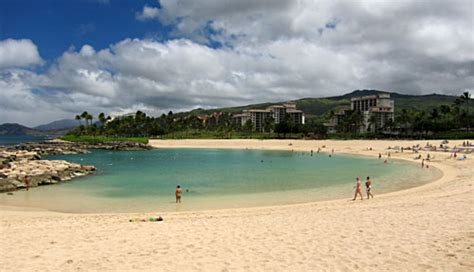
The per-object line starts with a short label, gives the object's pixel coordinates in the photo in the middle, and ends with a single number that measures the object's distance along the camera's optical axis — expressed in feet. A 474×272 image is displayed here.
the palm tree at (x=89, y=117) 463.42
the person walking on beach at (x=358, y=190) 74.53
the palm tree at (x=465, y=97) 403.87
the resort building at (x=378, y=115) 570.87
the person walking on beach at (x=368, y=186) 76.43
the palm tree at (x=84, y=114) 461.78
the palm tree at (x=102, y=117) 498.93
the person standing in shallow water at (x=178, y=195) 75.39
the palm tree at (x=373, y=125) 471.62
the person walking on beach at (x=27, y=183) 96.48
